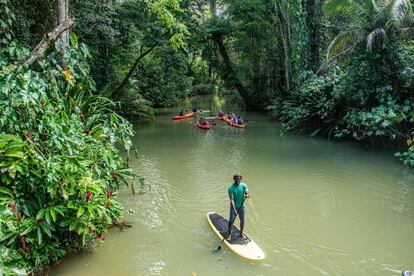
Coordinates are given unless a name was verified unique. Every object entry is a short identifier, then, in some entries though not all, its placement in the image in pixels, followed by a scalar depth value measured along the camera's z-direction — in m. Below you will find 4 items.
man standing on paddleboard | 6.72
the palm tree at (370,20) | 11.85
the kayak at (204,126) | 20.72
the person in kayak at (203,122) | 21.04
